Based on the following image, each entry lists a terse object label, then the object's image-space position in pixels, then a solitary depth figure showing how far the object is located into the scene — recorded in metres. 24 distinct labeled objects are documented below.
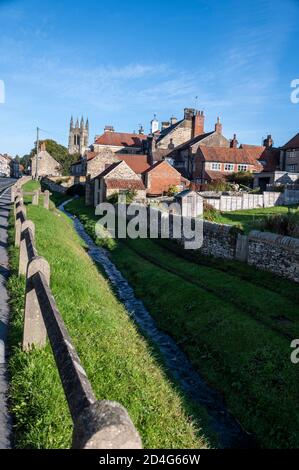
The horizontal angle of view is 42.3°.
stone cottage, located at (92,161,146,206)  41.92
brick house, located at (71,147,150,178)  55.62
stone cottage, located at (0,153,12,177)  127.66
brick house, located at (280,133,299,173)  54.12
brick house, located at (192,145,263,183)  54.56
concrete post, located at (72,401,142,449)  2.45
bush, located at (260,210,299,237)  17.28
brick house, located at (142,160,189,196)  49.16
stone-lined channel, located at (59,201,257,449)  8.03
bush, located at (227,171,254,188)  51.25
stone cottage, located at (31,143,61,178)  93.44
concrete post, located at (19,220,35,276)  8.62
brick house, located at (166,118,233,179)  62.53
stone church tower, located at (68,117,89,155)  139.12
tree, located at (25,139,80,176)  99.69
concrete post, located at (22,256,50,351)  5.52
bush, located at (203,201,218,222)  27.85
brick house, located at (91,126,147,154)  83.00
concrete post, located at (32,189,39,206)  28.38
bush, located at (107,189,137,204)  39.74
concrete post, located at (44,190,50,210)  29.69
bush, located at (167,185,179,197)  45.44
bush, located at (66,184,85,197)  58.81
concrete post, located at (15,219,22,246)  12.47
